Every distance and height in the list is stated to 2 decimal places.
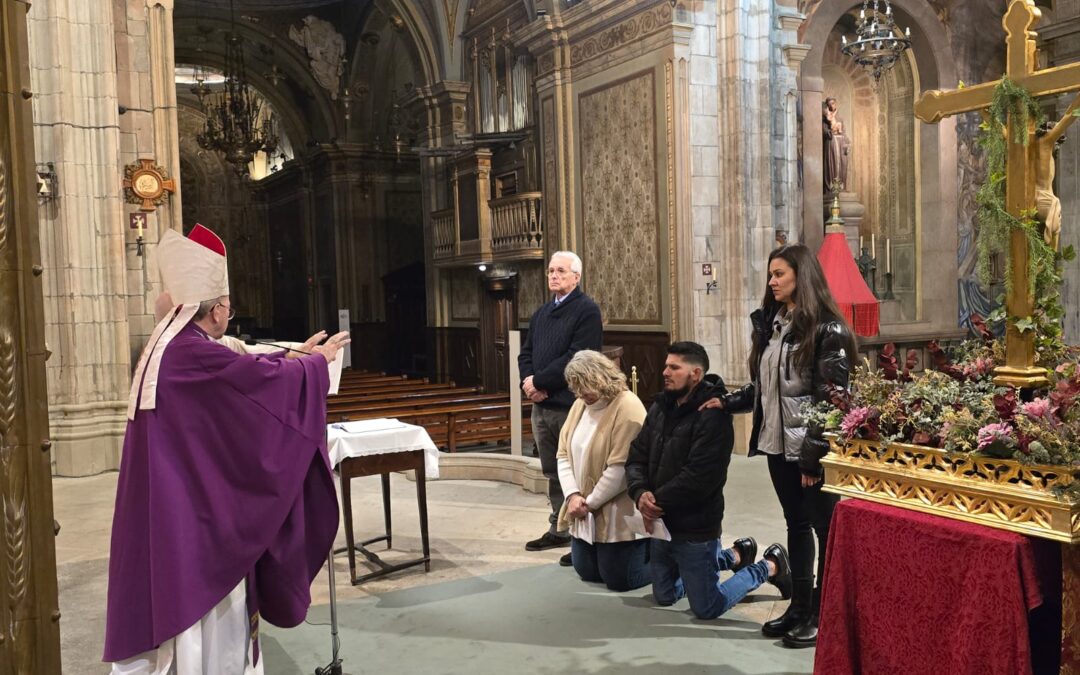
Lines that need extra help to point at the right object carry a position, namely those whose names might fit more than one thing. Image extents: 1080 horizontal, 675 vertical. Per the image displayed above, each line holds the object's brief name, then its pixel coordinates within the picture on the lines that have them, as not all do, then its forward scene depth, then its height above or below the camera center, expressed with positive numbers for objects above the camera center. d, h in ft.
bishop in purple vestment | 10.05 -1.85
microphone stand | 12.29 -4.54
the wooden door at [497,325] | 47.55 -0.77
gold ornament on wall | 29.22 +4.42
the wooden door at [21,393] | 5.87 -0.42
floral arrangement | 7.47 -1.04
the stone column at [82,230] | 28.14 +2.96
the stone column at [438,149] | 52.49 +9.31
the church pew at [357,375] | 46.37 -3.14
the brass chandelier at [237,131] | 53.06 +11.19
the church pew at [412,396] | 37.32 -3.43
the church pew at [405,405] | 32.86 -3.46
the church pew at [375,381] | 43.79 -3.25
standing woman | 12.41 -1.24
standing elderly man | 17.40 -0.72
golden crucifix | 8.32 +1.00
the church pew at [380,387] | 41.57 -3.38
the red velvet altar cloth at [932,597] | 7.57 -2.71
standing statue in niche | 35.96 +5.86
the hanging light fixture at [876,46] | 29.45 +8.18
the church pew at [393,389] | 39.75 -3.39
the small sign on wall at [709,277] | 32.58 +0.92
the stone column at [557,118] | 39.17 +8.25
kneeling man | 13.85 -2.68
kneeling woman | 15.51 -2.91
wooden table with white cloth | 15.92 -2.50
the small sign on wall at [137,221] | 29.50 +3.29
